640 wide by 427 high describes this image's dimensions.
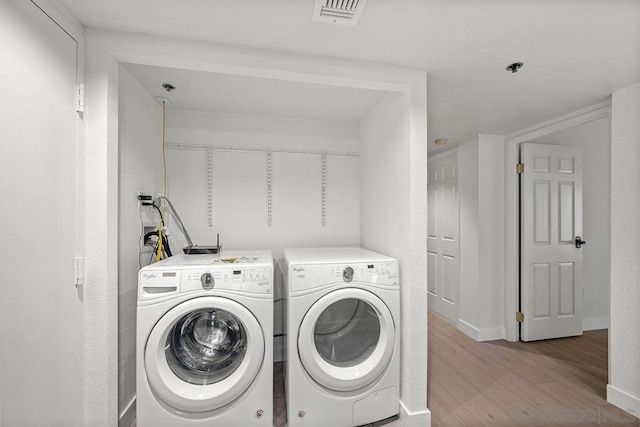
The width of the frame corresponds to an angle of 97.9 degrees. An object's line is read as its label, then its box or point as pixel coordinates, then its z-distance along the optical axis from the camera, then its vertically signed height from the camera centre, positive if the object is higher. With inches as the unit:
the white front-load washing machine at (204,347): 55.6 -28.9
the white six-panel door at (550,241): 110.2 -11.7
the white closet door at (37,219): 39.4 -1.0
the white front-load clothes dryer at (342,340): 61.4 -30.0
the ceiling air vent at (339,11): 45.6 +34.2
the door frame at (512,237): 111.6 -10.0
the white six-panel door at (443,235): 127.3 -11.2
